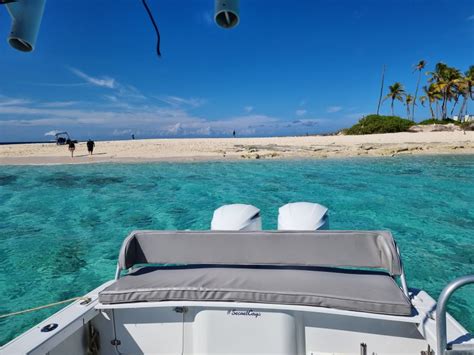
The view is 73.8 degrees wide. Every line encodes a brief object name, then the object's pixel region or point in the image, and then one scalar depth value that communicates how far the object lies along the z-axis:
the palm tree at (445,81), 54.51
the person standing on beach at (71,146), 26.99
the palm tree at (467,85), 52.74
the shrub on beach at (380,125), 44.75
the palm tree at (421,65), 60.90
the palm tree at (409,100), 62.99
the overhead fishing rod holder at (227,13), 2.07
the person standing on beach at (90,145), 27.92
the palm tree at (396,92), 60.47
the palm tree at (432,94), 57.12
